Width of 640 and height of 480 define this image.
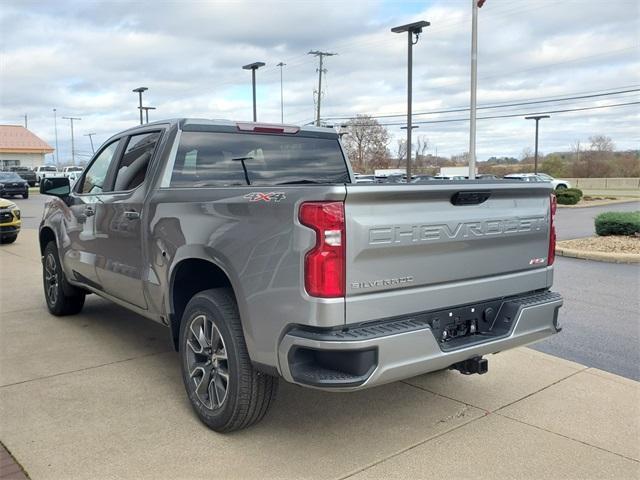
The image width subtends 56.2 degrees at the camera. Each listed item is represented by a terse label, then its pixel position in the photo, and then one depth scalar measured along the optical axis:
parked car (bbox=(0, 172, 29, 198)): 34.03
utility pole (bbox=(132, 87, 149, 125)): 37.84
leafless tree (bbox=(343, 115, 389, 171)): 66.25
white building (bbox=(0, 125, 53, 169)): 71.50
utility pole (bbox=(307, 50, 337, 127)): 49.96
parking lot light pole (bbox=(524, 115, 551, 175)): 41.27
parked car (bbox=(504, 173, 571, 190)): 40.79
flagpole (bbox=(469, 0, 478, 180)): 18.80
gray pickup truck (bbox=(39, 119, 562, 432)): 2.98
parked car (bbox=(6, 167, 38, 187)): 47.97
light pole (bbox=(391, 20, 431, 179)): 20.47
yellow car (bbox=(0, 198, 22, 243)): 13.00
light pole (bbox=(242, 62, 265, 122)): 28.72
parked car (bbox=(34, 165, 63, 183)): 55.65
